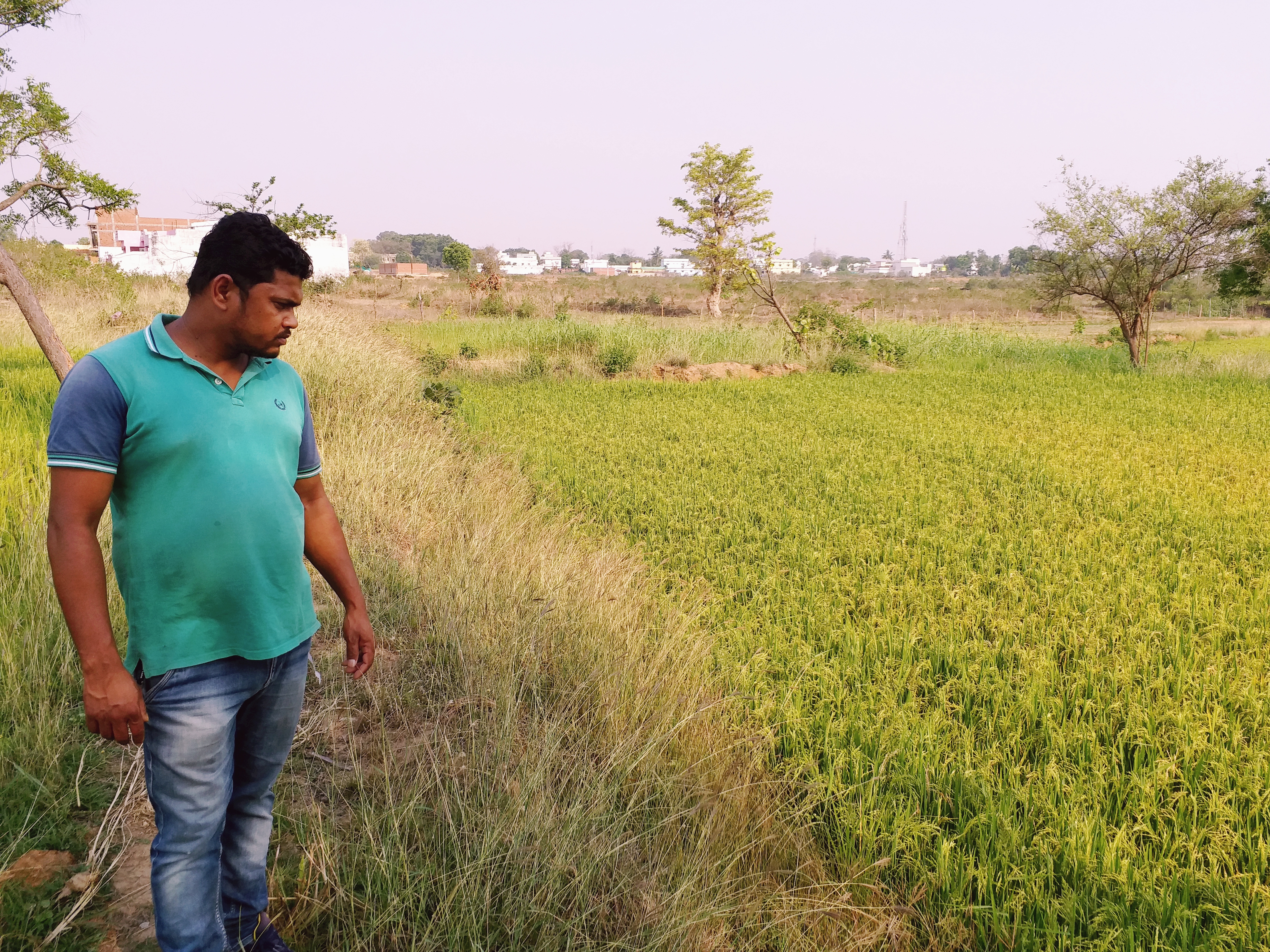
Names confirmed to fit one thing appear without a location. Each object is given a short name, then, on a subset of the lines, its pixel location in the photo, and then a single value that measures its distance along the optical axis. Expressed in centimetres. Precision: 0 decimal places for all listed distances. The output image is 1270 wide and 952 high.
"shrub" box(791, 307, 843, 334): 1809
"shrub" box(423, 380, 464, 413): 1095
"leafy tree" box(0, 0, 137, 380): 775
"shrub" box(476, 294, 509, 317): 3241
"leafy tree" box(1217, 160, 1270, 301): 1530
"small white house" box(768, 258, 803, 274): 6999
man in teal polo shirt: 162
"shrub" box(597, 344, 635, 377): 1550
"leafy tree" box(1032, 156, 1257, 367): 1570
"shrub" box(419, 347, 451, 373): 1522
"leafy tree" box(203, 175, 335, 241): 1473
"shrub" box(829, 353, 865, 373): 1634
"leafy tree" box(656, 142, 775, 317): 3177
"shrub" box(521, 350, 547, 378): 1505
